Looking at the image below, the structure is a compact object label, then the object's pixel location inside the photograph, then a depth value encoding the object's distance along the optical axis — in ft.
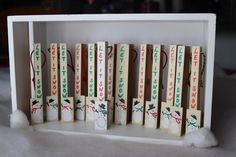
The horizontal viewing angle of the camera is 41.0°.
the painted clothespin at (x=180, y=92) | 2.45
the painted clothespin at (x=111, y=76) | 2.76
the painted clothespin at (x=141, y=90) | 2.66
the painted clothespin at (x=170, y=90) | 2.52
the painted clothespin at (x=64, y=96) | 2.81
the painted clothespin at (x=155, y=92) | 2.60
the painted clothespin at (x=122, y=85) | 2.73
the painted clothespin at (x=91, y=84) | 2.74
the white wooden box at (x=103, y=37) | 2.34
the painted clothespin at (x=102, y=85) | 2.54
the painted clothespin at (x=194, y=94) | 2.39
